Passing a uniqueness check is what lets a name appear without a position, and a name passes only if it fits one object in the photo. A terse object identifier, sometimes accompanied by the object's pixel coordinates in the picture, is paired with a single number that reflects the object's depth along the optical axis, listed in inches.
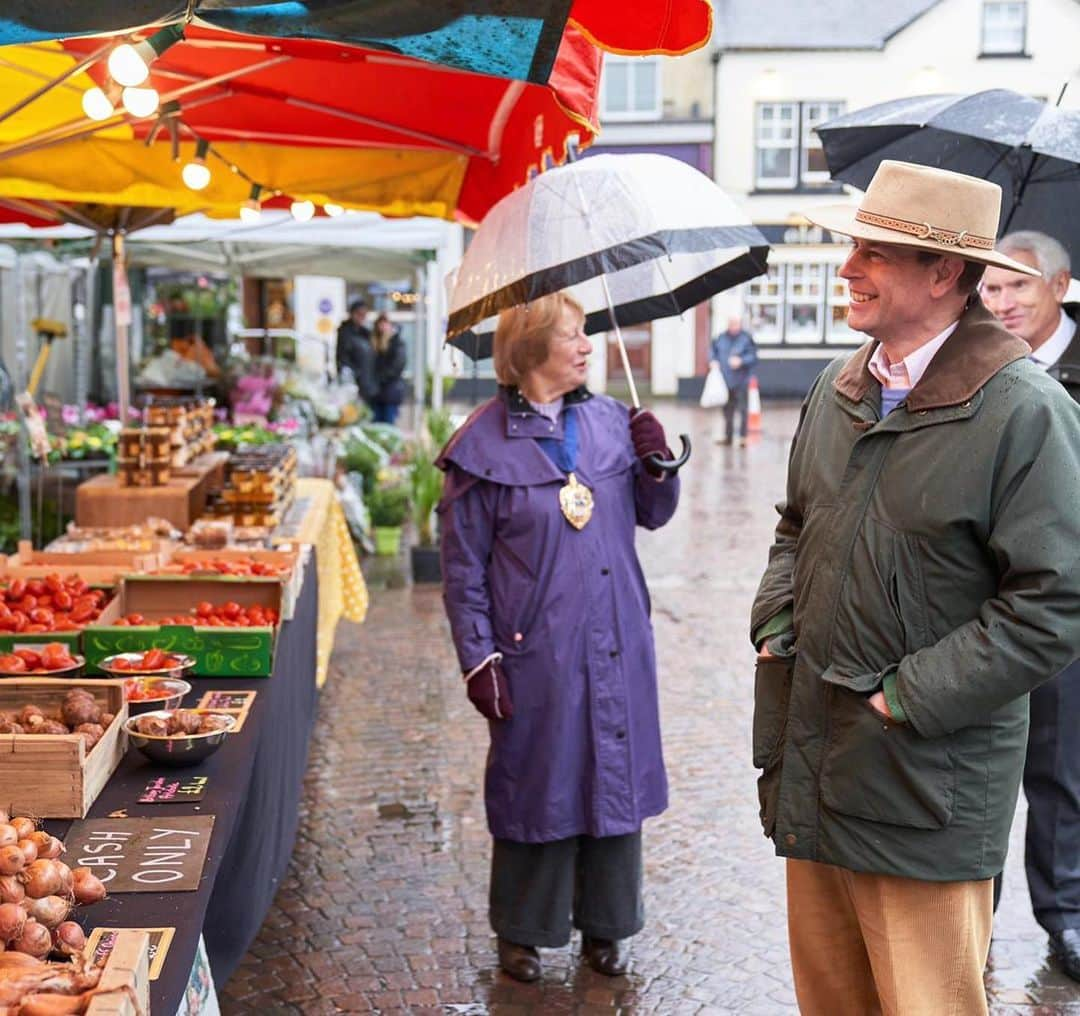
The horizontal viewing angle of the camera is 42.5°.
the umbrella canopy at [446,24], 98.6
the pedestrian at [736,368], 829.2
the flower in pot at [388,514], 466.9
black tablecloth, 97.8
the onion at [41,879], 92.4
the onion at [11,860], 91.6
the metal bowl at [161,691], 146.4
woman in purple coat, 159.6
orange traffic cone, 936.0
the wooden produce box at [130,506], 273.4
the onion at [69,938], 88.9
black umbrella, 181.5
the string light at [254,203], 268.4
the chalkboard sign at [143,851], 103.3
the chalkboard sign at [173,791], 120.5
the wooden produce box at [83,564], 196.1
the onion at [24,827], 98.0
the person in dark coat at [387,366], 668.7
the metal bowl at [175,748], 127.3
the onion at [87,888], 97.2
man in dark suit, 161.0
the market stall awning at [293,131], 192.1
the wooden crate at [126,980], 75.7
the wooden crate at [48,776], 113.6
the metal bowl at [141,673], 155.3
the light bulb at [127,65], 134.9
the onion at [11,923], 84.8
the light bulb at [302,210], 298.0
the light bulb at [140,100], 159.2
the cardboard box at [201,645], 163.8
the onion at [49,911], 89.3
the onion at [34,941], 84.7
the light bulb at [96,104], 168.6
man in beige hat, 104.2
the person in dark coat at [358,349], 655.1
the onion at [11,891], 89.5
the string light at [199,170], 234.5
